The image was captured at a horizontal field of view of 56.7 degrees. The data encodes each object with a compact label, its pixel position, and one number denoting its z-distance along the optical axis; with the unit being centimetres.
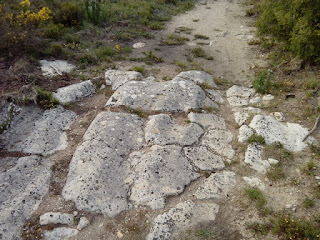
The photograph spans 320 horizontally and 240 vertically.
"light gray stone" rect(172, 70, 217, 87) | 711
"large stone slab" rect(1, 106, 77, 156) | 513
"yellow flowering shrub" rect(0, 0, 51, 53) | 771
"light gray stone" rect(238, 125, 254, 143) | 541
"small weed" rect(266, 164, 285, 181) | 466
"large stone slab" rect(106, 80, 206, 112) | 614
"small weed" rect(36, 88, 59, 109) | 609
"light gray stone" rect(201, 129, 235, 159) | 520
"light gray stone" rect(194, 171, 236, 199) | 440
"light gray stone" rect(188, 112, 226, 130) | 578
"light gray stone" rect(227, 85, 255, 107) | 655
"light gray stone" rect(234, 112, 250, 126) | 589
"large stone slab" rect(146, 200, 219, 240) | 388
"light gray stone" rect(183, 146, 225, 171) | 485
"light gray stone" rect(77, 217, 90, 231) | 391
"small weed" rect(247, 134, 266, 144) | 531
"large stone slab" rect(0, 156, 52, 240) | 386
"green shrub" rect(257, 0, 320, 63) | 678
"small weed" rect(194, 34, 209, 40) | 998
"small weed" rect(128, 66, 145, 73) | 759
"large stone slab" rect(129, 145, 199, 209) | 430
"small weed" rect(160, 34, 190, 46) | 943
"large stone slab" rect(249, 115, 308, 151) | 527
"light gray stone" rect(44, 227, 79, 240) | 378
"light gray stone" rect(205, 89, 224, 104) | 663
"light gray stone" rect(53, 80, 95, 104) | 637
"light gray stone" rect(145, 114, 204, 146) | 523
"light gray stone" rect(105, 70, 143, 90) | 694
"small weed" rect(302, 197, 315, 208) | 419
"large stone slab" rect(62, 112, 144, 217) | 420
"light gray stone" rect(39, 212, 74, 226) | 394
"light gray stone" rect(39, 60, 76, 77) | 731
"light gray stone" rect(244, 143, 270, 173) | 487
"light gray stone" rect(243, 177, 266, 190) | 455
